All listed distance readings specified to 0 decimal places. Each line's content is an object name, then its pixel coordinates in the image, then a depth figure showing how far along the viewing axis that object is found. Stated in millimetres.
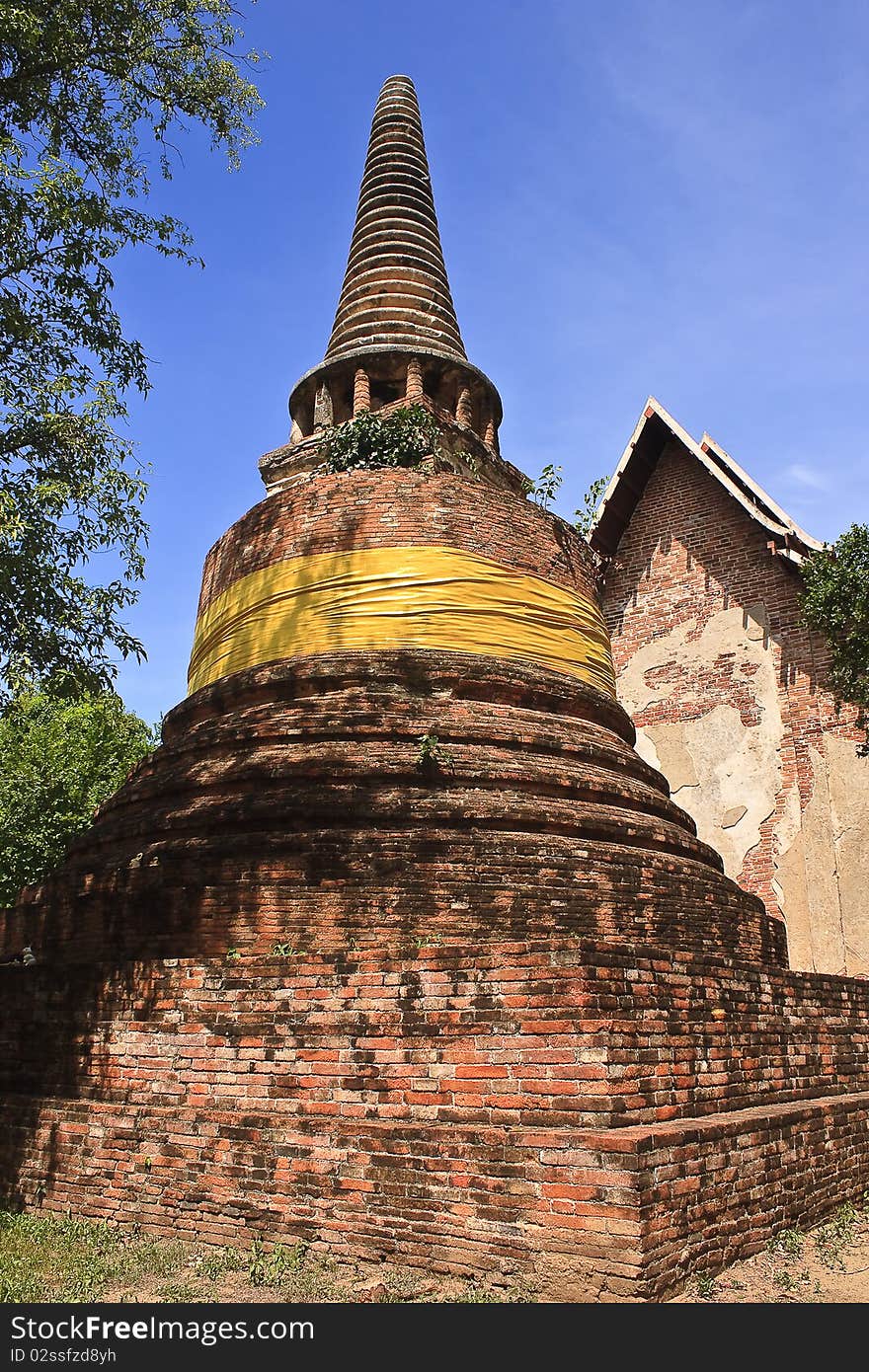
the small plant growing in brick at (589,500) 10703
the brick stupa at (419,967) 4305
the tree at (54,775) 17344
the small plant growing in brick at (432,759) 6344
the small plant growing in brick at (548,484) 10398
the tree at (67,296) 6531
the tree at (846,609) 11719
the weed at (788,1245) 4930
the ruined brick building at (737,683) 12422
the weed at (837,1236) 4941
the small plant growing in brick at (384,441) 9273
